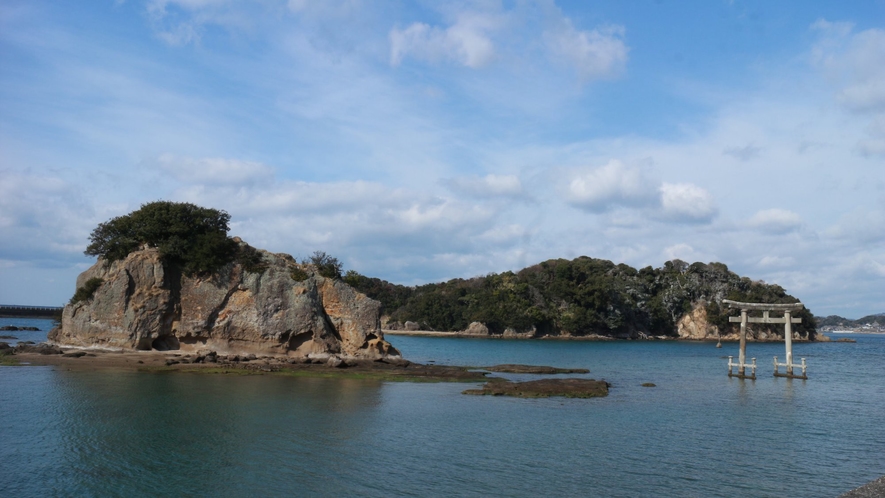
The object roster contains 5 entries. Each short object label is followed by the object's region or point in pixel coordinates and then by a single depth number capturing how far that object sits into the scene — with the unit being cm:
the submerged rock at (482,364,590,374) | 4903
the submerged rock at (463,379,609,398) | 3509
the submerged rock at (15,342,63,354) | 4369
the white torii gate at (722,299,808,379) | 4622
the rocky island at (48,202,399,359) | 4441
